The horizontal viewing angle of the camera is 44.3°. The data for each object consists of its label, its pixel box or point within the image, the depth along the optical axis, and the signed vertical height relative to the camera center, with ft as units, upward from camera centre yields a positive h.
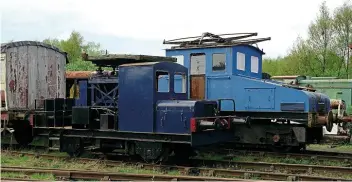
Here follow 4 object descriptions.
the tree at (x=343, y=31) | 99.86 +13.67
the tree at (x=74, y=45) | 153.04 +16.00
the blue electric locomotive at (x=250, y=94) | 39.54 -0.37
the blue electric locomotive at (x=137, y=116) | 32.76 -2.16
